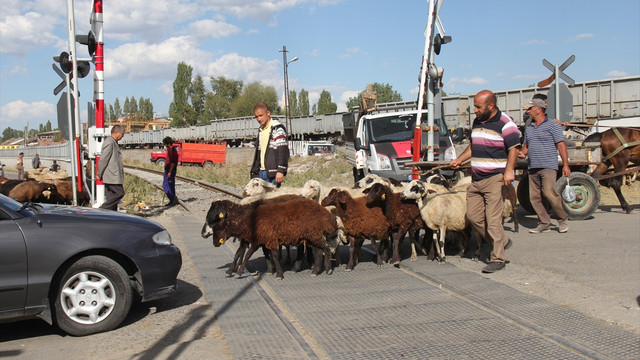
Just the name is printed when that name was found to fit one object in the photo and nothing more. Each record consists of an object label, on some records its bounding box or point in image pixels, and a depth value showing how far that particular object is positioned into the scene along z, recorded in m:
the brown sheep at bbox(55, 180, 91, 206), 14.33
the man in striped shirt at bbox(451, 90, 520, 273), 7.55
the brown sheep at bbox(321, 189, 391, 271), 8.02
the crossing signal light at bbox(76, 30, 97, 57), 11.90
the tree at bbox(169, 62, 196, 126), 109.69
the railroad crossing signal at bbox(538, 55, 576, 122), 14.00
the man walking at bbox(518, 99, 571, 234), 10.05
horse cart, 11.85
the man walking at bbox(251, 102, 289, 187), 8.77
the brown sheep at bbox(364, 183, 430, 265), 8.06
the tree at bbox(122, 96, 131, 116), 158.38
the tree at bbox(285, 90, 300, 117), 119.56
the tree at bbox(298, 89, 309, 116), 122.31
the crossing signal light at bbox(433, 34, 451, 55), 12.36
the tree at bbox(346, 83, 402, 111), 113.72
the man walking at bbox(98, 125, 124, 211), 10.58
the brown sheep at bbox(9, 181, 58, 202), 13.11
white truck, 14.92
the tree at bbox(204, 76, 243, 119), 110.44
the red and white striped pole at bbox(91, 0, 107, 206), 11.81
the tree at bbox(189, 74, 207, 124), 111.69
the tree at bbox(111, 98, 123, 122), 160.50
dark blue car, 5.15
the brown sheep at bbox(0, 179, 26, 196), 13.45
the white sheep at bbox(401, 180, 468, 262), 8.20
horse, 12.62
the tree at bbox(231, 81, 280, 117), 103.06
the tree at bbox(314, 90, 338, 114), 126.06
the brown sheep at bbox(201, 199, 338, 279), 7.40
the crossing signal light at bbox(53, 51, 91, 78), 12.76
